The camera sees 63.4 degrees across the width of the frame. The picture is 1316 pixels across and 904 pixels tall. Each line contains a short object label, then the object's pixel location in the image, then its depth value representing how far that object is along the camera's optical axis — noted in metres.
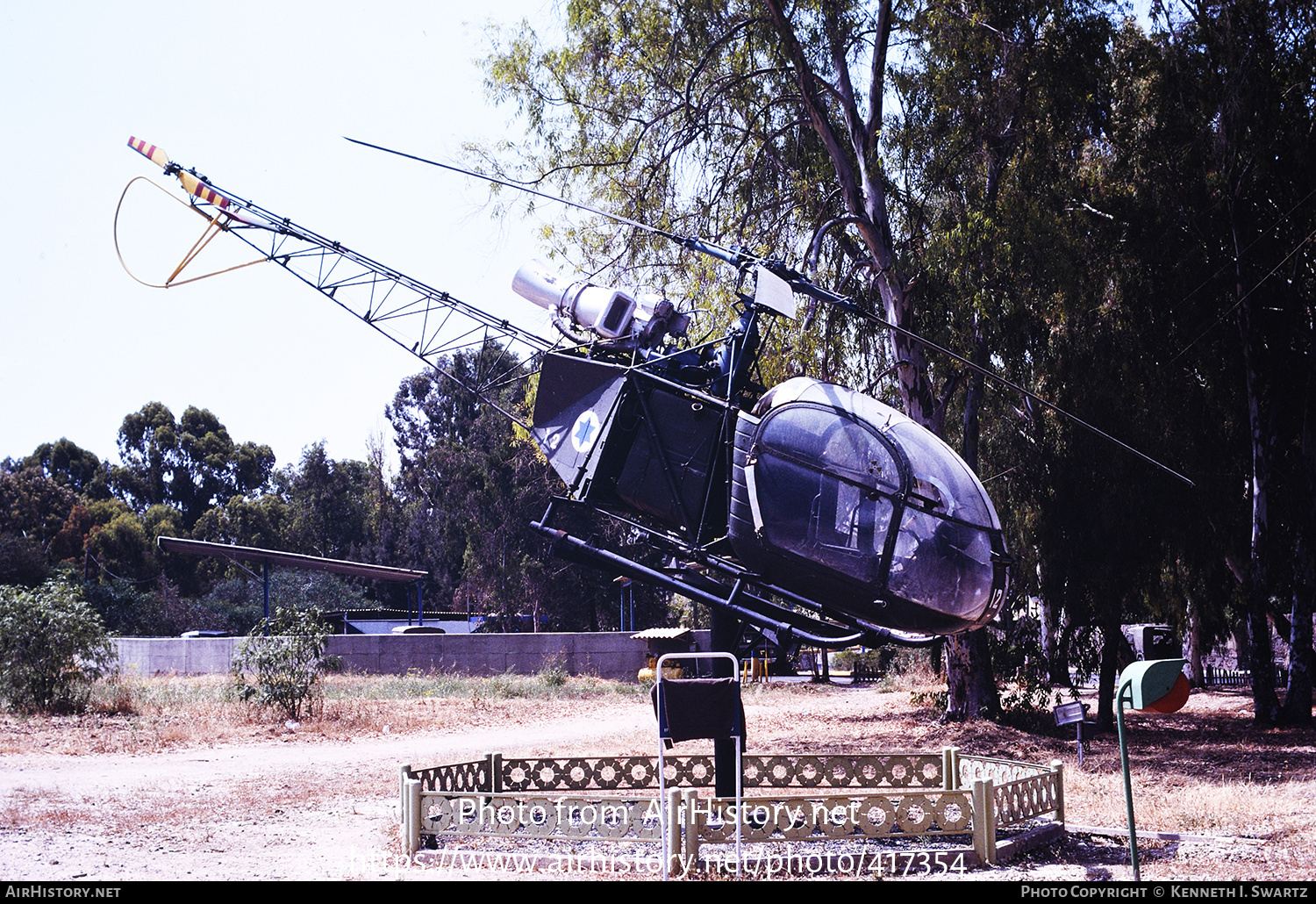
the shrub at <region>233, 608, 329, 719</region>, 21.55
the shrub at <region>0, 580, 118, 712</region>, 20.77
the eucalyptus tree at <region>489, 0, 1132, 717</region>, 17.33
